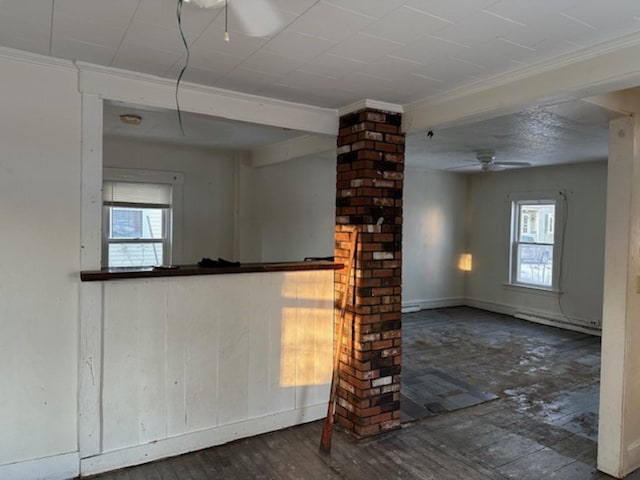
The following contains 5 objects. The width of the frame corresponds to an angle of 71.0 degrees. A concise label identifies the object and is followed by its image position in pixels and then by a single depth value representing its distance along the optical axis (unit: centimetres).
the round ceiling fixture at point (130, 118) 369
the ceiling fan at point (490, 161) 542
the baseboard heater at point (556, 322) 629
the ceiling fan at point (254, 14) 175
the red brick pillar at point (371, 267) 313
